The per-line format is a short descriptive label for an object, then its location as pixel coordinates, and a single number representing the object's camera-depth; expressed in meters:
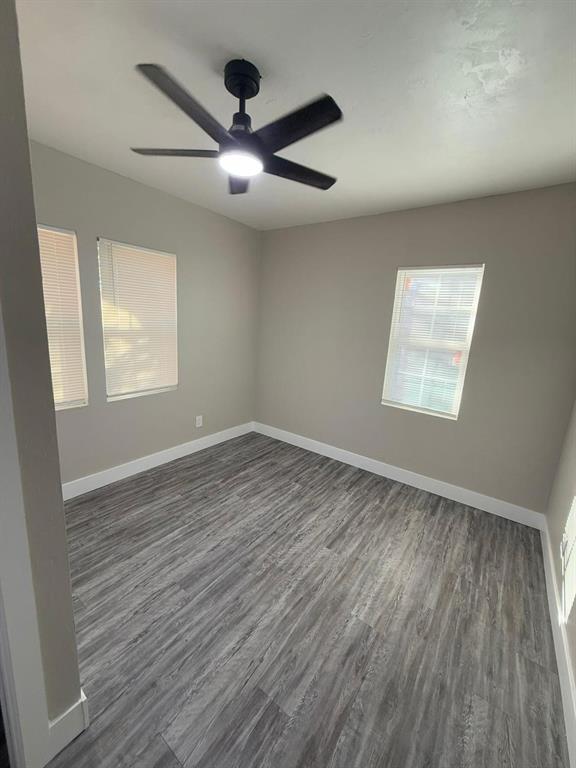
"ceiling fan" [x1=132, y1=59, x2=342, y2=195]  1.19
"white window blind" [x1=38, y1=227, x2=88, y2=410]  2.27
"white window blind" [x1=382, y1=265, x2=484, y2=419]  2.76
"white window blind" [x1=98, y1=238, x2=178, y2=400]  2.64
